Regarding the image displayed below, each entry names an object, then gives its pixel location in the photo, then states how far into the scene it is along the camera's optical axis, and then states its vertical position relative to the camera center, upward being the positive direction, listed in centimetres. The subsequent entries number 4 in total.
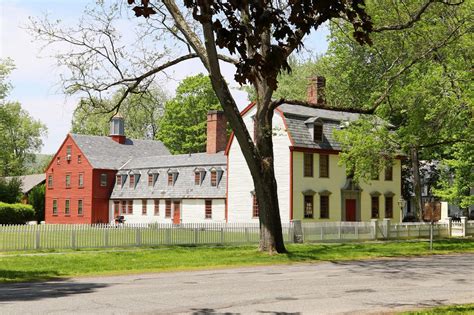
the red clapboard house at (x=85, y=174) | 6284 +308
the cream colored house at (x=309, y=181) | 4322 +183
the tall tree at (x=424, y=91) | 3103 +578
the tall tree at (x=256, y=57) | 837 +254
